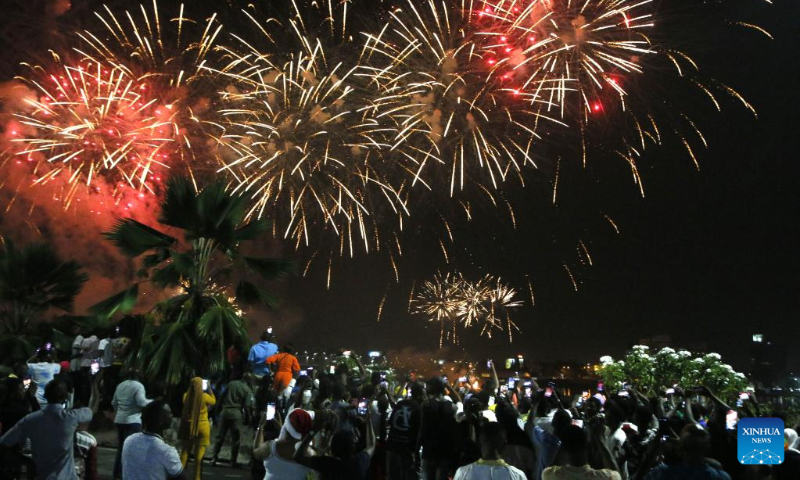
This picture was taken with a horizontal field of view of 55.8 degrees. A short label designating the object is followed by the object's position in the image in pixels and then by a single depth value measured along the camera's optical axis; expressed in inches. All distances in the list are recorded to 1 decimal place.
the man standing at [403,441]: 369.7
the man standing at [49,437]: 271.1
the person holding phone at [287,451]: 248.5
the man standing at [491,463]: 222.8
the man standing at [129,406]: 402.6
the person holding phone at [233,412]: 524.4
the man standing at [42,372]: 519.1
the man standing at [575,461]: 215.6
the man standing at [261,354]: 610.2
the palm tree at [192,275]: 597.9
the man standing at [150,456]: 235.5
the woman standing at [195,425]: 418.6
